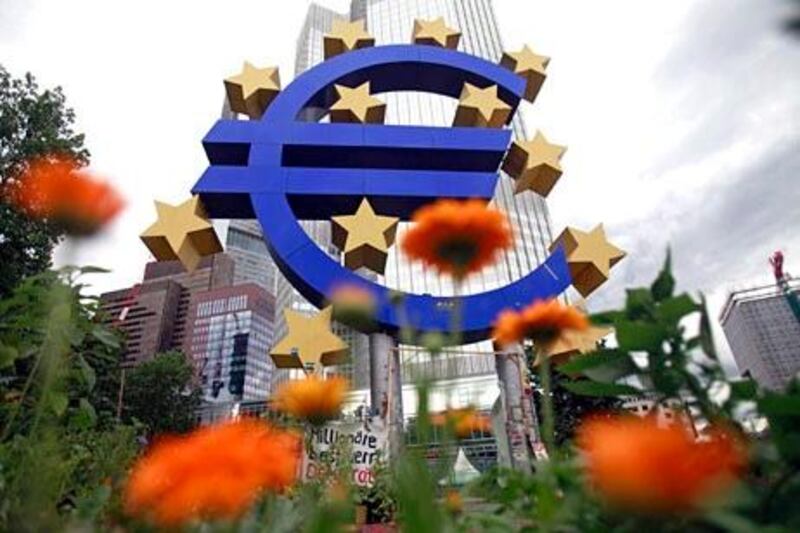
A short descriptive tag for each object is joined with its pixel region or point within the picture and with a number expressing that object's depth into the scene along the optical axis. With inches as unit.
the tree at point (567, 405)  485.7
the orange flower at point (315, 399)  35.7
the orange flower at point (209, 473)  19.0
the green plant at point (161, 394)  893.2
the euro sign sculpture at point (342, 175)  201.2
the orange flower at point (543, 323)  38.2
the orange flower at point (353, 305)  36.5
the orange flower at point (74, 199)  37.3
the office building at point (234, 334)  2962.6
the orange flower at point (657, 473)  14.8
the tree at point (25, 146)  313.6
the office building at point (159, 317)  2554.1
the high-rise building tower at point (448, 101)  1315.2
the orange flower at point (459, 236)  29.9
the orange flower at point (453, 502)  34.5
